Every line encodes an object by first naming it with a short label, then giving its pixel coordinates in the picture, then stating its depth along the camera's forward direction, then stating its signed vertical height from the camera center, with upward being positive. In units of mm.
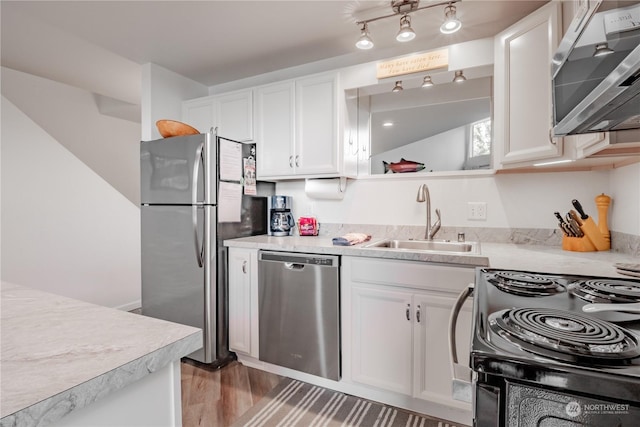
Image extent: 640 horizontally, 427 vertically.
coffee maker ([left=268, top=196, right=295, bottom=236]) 2748 -60
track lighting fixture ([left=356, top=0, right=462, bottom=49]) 1805 +1083
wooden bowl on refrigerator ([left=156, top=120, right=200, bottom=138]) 2518 +622
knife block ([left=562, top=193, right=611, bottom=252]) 1785 -142
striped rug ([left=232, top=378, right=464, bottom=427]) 1769 -1129
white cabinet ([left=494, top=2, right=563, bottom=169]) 1657 +648
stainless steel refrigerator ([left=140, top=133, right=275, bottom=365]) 2312 -121
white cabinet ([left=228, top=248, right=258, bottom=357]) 2295 -637
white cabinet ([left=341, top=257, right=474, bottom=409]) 1723 -629
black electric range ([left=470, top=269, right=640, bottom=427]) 534 -266
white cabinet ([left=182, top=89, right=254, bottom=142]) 2711 +819
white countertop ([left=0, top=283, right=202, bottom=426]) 438 -239
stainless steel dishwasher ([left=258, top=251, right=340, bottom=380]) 2002 -640
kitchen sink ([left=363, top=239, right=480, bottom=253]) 2166 -239
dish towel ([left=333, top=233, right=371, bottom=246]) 2094 -195
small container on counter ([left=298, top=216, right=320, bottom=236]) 2703 -132
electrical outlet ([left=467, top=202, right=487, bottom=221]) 2250 -9
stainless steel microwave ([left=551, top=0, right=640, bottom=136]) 814 +437
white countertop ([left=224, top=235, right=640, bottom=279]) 1369 -233
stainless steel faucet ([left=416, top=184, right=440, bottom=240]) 2301 -30
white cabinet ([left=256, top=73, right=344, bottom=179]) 2393 +616
